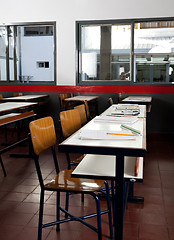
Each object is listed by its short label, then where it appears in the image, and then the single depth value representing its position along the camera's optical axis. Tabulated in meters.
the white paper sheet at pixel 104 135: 1.90
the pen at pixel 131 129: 2.08
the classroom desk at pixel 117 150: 1.70
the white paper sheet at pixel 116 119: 2.54
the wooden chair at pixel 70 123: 2.49
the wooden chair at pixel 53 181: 2.00
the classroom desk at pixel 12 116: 3.87
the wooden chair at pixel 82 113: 3.08
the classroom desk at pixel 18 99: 5.51
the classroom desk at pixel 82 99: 5.85
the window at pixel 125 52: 6.65
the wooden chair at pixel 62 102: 6.05
